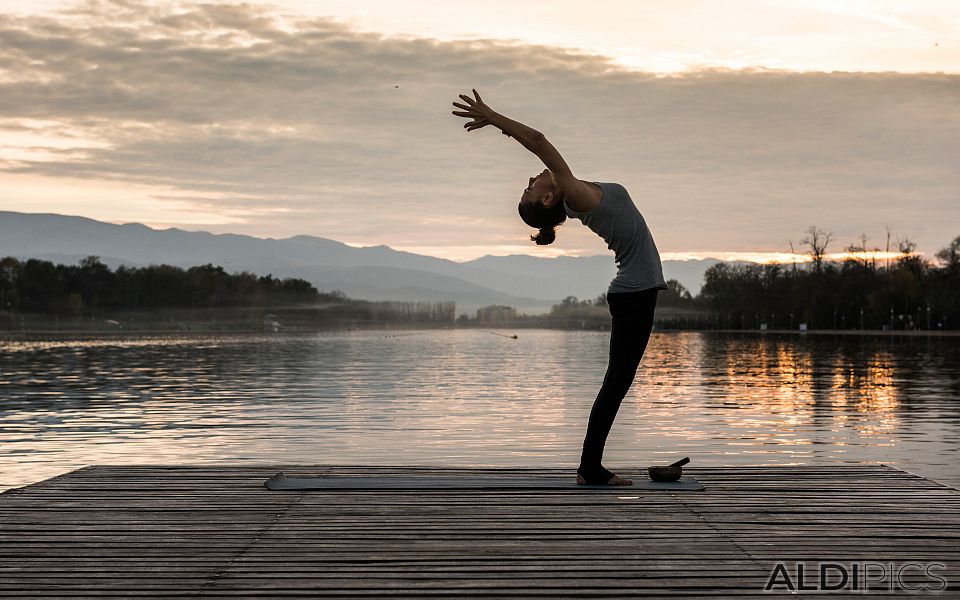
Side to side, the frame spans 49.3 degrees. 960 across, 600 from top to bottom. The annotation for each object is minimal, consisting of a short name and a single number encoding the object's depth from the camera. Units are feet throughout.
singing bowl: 26.53
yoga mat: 26.05
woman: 21.88
